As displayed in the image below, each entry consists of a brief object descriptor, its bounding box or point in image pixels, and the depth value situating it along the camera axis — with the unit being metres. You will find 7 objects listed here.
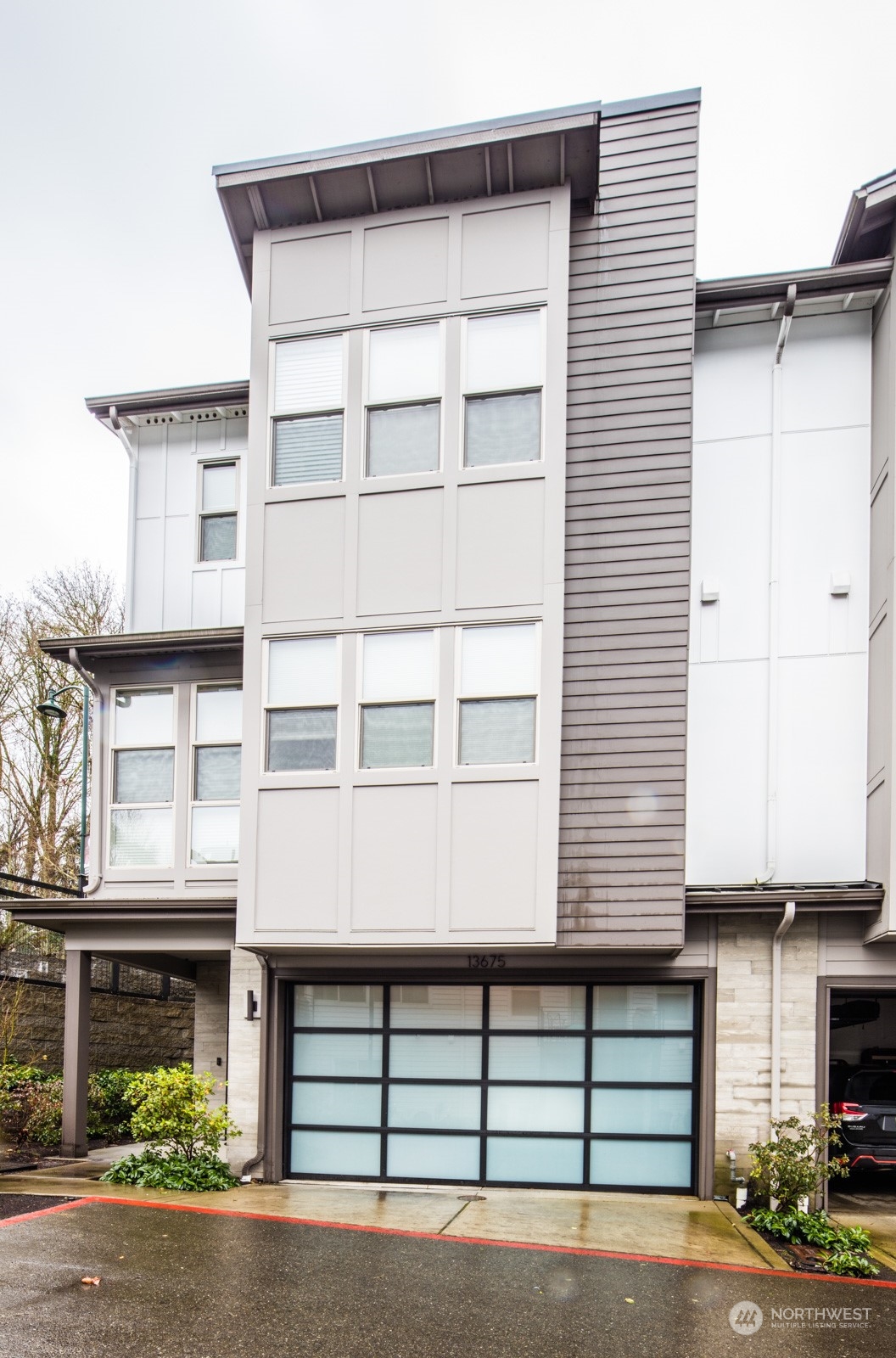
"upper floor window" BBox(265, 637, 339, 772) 10.24
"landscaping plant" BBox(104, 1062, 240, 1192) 10.24
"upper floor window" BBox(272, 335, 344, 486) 10.65
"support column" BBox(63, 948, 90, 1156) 11.84
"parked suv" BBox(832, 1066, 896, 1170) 11.05
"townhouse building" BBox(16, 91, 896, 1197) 9.80
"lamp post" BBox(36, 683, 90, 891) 12.12
